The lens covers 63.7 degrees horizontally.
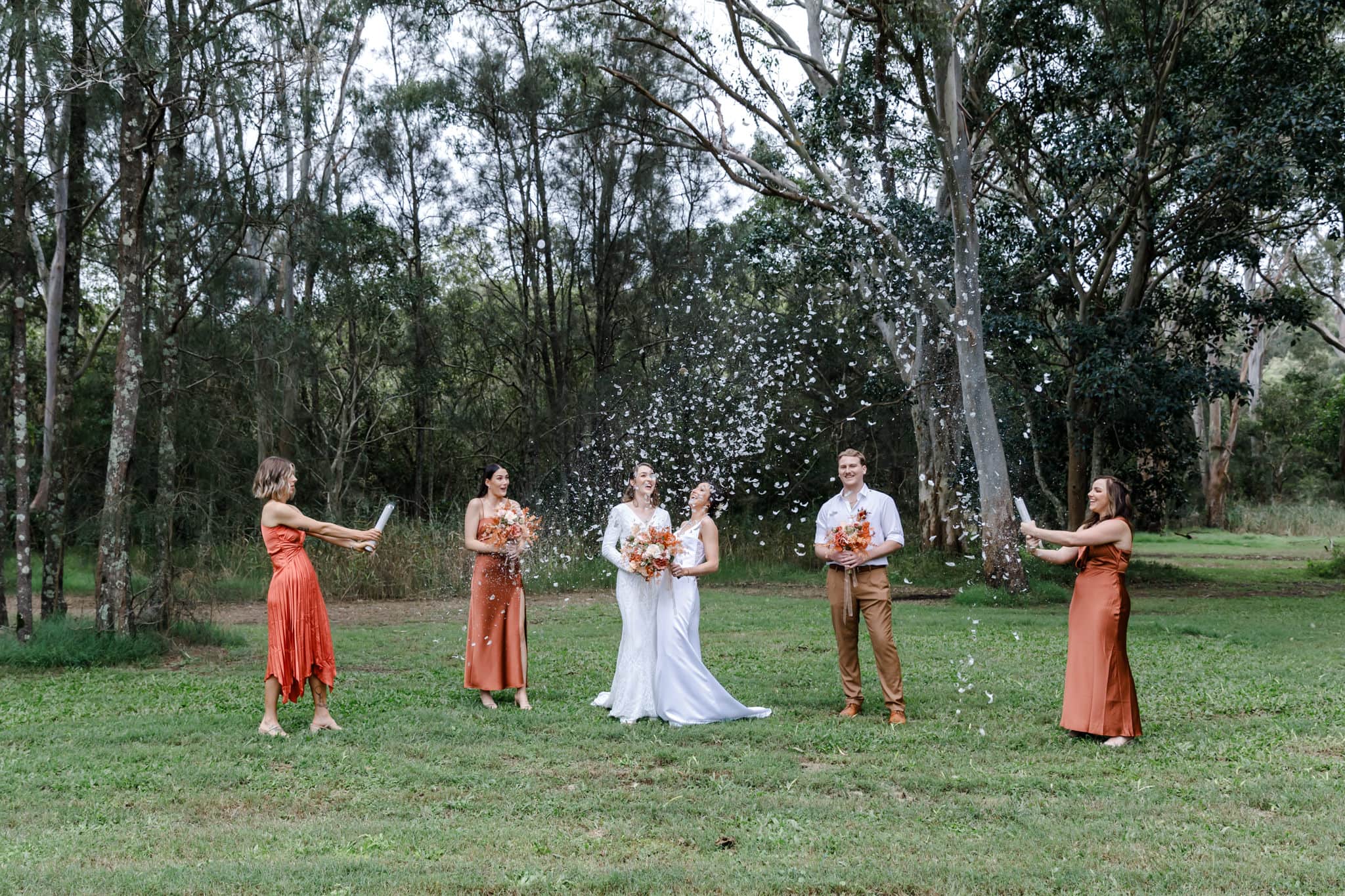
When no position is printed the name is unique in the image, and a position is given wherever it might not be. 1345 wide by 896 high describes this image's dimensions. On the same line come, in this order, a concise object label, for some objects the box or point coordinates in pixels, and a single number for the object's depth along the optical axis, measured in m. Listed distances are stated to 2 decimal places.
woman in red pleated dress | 7.00
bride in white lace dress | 7.67
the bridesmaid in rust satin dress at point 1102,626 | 6.73
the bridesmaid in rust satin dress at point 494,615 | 8.16
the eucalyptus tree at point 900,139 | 14.48
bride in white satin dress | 7.58
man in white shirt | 7.50
